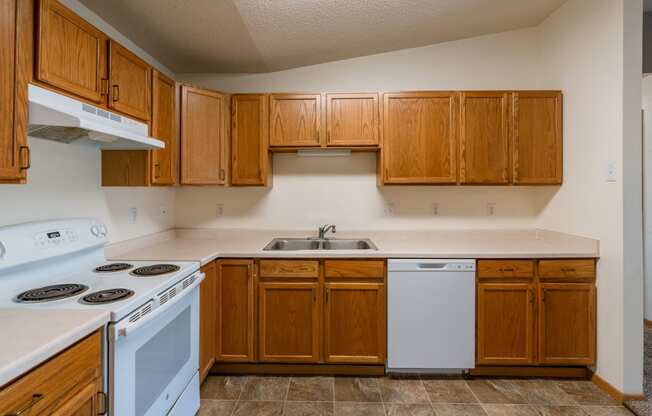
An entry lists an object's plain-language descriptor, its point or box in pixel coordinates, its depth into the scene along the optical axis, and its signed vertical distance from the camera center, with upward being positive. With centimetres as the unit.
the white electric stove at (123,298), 120 -36
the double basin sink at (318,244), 280 -30
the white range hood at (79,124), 121 +36
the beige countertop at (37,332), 81 -37
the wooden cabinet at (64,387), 81 -50
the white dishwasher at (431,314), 223 -72
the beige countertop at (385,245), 221 -28
